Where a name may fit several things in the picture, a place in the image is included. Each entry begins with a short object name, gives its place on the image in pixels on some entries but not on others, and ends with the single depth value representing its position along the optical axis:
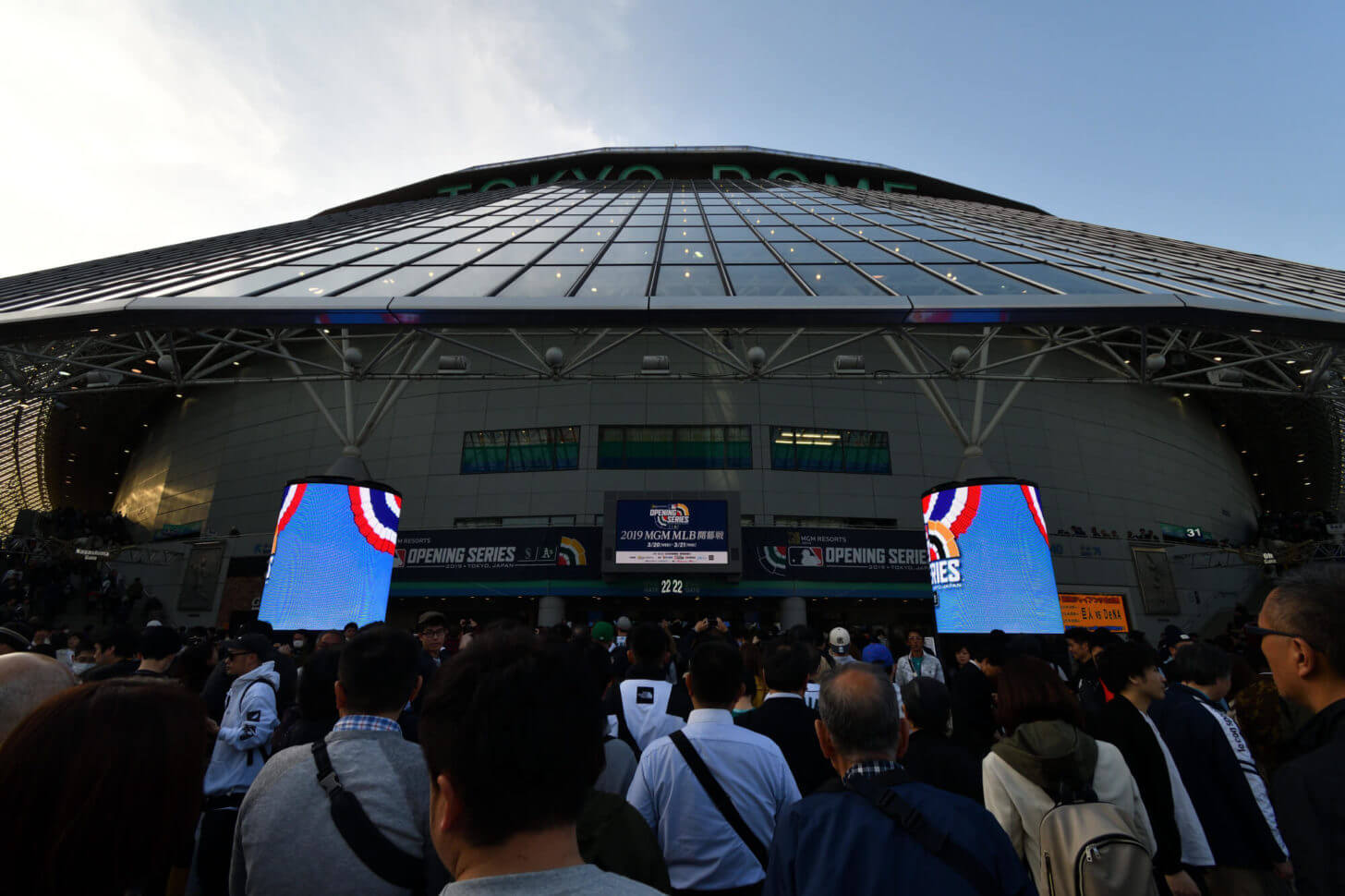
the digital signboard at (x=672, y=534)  19.45
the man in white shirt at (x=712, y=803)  2.92
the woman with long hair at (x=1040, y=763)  2.87
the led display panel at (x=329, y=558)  12.76
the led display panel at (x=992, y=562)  13.07
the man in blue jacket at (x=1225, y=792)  3.51
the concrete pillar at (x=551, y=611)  20.03
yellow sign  21.17
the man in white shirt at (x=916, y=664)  8.45
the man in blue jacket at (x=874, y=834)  1.88
